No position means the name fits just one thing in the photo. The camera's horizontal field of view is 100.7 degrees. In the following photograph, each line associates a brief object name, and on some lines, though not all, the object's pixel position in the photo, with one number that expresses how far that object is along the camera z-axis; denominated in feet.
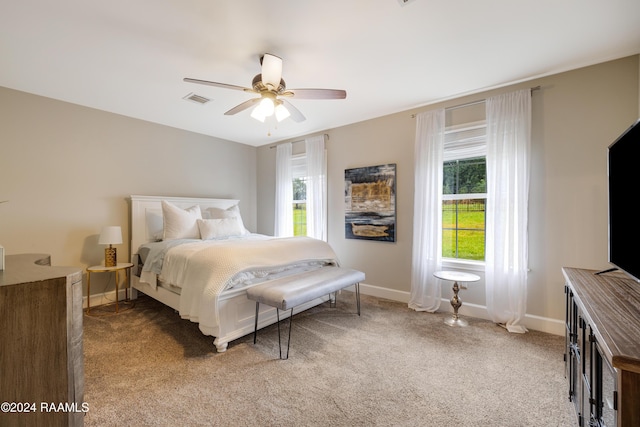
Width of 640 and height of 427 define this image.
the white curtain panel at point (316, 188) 13.87
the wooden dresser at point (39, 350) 2.97
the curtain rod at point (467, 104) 9.66
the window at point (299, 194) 15.31
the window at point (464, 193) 9.98
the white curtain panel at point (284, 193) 15.49
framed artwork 11.92
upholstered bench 7.21
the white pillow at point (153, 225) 12.35
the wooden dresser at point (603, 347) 2.45
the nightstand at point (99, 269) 10.05
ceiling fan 7.07
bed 7.54
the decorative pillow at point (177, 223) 11.62
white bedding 7.44
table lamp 10.29
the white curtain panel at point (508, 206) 8.70
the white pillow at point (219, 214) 13.75
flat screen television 4.16
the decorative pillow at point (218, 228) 11.86
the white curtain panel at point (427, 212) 10.43
